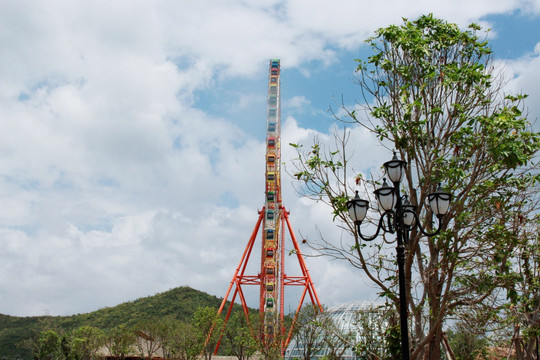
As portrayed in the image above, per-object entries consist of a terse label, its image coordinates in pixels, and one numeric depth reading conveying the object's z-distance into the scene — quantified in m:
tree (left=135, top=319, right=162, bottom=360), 35.19
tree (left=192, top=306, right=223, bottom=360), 33.19
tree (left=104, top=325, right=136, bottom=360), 33.38
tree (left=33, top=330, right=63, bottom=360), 35.19
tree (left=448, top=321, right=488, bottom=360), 23.48
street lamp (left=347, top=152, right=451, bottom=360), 6.74
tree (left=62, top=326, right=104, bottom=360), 33.12
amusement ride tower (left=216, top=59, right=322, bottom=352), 34.97
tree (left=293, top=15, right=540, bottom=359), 8.66
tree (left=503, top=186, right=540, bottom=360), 9.47
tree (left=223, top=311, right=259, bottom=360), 31.02
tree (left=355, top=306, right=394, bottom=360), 10.33
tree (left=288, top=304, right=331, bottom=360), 21.81
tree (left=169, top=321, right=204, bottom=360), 32.16
